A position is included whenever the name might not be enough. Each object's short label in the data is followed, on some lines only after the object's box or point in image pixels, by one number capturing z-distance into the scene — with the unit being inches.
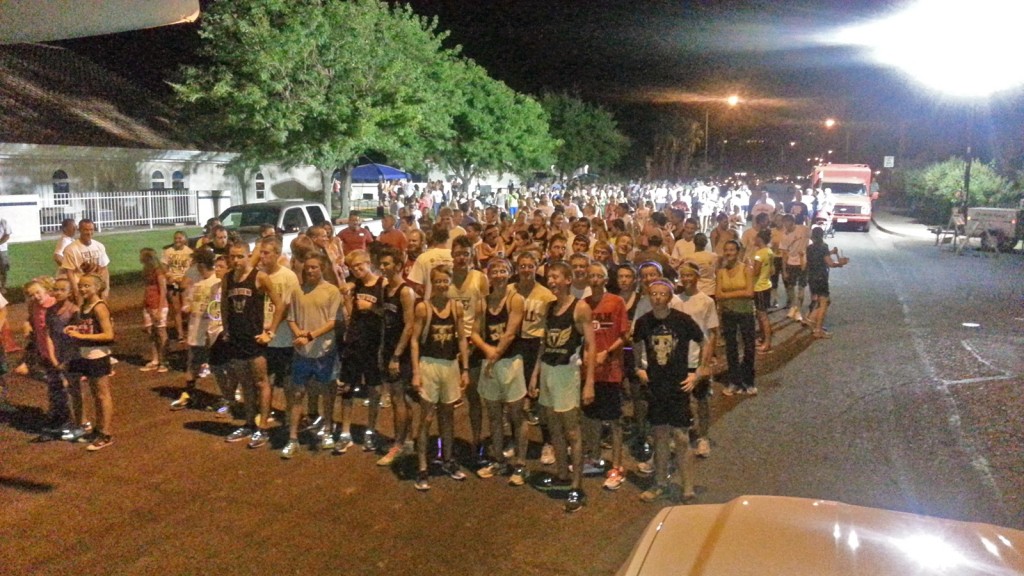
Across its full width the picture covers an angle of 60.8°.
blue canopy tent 1464.1
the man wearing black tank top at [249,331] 288.0
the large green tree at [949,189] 1322.6
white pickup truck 616.1
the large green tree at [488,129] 1387.8
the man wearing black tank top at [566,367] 242.8
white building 911.0
